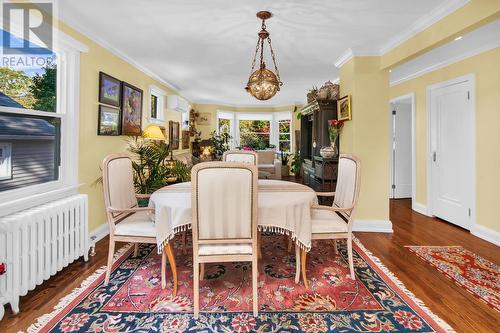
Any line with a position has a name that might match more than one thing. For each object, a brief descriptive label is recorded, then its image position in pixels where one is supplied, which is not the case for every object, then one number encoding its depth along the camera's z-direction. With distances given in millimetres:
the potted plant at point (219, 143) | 8124
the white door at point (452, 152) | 3799
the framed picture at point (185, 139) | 7242
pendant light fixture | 2799
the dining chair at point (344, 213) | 2369
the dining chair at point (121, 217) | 2252
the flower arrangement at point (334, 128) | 4059
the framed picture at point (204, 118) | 8609
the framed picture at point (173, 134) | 6168
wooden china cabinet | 4000
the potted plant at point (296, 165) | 8215
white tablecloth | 2082
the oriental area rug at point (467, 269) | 2184
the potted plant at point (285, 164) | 8836
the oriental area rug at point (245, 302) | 1777
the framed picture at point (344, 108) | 3814
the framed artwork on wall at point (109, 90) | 3432
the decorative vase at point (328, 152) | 4012
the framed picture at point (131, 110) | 3992
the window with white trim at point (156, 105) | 5102
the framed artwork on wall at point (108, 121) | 3439
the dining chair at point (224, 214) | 1814
